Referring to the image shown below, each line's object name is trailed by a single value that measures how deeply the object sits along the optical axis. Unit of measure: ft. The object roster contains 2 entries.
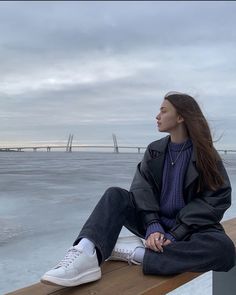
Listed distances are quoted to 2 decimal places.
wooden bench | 4.11
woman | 4.68
